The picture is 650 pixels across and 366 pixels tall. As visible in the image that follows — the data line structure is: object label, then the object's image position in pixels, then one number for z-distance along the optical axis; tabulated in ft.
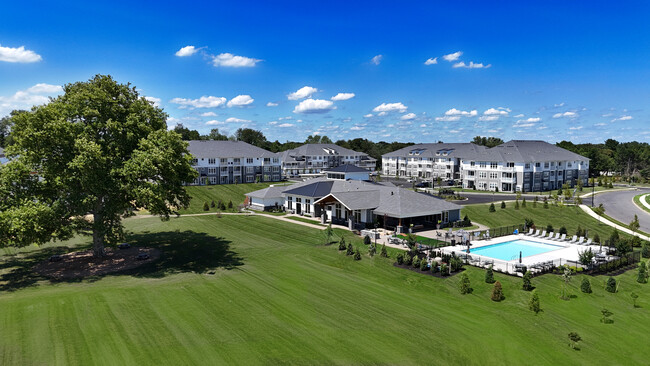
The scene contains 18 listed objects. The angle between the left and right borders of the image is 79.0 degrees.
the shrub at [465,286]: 91.89
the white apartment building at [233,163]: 310.04
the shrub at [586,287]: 92.07
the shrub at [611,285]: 93.04
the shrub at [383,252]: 120.63
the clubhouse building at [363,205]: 162.61
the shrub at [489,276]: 96.84
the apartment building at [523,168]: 296.10
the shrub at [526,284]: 92.53
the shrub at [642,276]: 100.03
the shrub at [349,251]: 125.26
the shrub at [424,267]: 106.42
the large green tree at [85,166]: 100.68
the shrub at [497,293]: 87.76
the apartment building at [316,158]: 424.46
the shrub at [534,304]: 81.05
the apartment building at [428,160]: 386.93
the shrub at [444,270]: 102.01
